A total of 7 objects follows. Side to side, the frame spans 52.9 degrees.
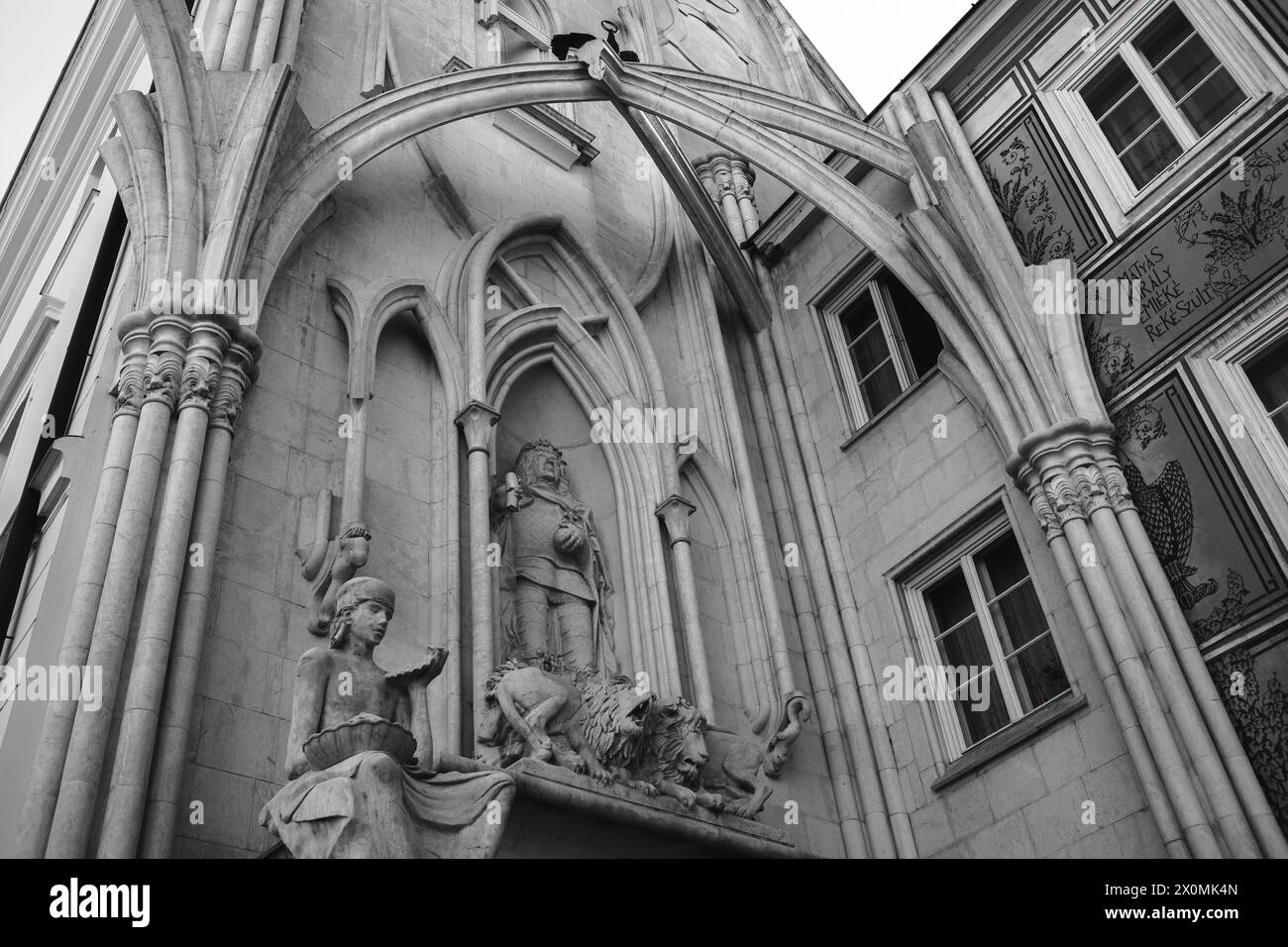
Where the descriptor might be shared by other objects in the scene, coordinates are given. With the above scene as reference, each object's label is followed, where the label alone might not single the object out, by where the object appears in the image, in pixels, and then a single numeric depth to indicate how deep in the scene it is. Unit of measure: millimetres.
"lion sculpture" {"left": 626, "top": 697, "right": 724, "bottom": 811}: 8234
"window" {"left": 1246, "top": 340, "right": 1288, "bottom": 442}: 9148
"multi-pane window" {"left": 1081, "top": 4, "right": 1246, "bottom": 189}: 10352
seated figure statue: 5922
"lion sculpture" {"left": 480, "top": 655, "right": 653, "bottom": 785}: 7668
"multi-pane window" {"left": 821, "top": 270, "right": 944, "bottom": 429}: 12281
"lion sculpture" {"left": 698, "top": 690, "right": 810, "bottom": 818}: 8695
